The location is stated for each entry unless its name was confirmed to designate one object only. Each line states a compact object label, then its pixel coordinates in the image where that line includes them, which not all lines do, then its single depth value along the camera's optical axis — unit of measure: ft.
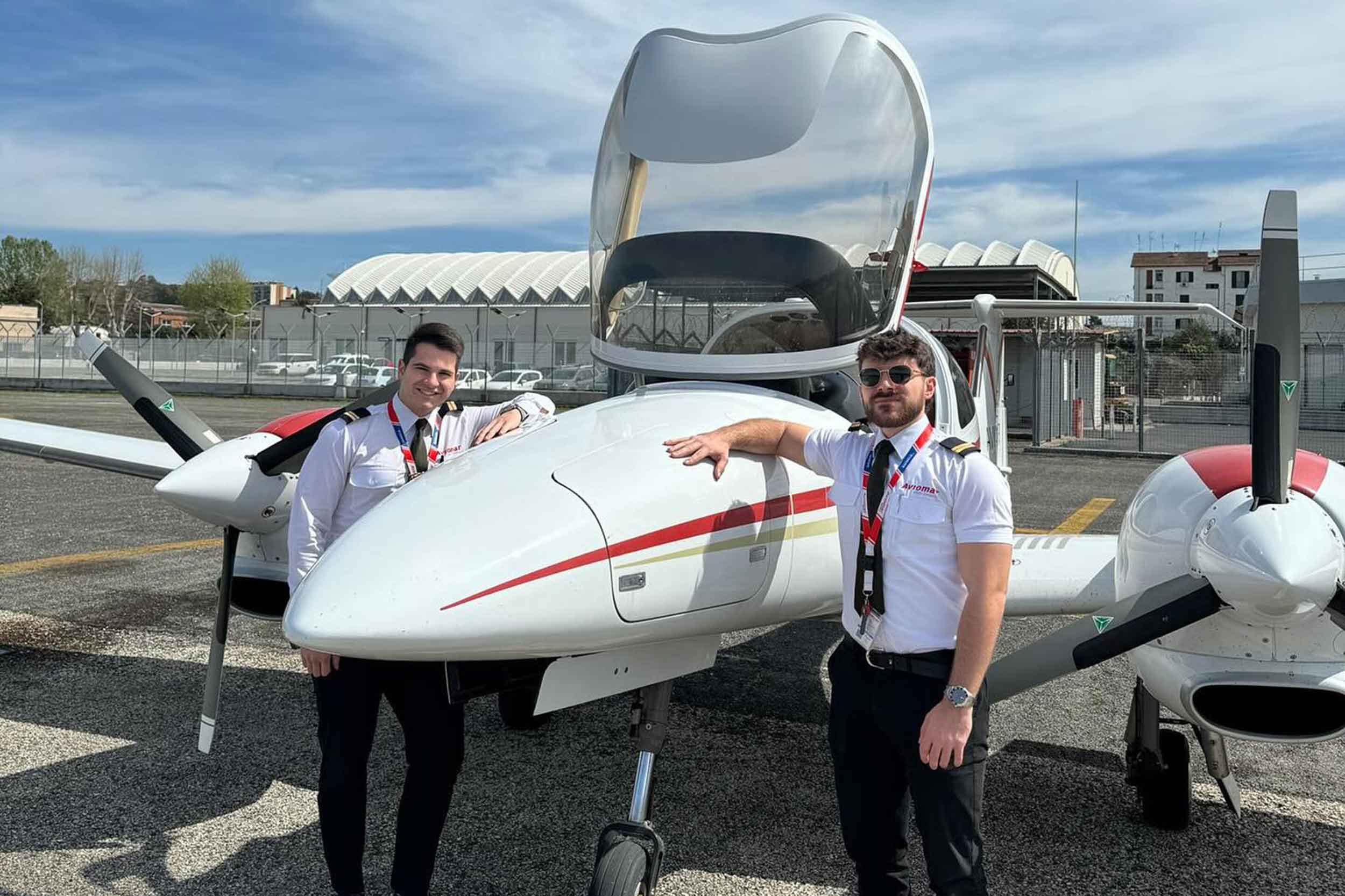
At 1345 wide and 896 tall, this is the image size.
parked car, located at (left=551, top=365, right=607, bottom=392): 121.80
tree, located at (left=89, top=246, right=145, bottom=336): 294.87
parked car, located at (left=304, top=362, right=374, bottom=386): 135.03
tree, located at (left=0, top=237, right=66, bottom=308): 285.84
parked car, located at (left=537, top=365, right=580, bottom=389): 125.90
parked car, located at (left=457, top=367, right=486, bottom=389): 125.70
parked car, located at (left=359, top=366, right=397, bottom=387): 132.26
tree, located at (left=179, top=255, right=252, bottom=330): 304.71
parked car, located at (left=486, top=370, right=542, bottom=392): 127.03
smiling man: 10.96
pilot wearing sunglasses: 9.27
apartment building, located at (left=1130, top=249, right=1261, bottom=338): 260.83
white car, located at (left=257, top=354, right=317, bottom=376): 141.18
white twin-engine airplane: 9.59
